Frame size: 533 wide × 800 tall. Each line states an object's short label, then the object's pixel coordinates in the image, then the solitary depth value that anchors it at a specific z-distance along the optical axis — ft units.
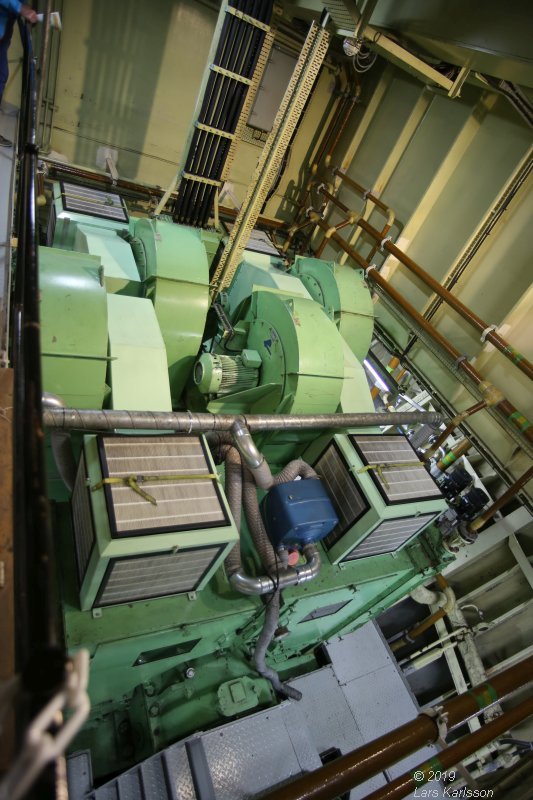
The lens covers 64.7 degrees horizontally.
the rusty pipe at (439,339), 14.47
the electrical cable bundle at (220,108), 14.39
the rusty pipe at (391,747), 4.06
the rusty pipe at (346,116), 24.21
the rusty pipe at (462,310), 14.61
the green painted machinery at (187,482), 7.39
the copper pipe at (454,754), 4.35
